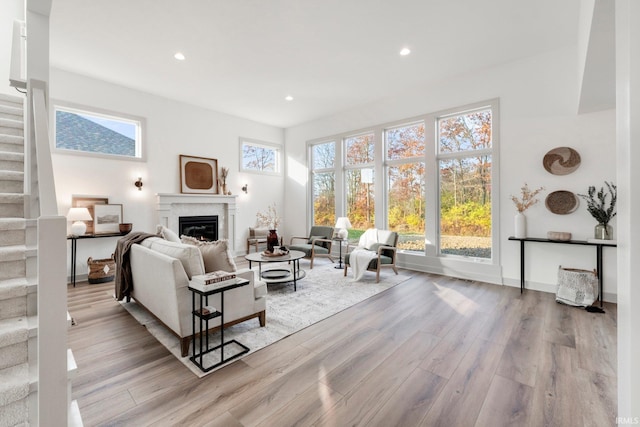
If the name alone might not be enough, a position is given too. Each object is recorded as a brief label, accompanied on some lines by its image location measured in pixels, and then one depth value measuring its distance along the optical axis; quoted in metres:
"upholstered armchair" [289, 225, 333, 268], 5.76
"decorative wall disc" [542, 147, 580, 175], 3.89
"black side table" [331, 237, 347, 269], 5.69
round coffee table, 4.18
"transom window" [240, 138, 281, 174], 7.17
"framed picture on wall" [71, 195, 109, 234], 4.70
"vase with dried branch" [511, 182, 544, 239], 4.19
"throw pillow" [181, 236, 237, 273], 2.82
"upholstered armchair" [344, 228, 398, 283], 4.75
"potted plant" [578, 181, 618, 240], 3.57
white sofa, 2.41
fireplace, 6.00
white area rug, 2.68
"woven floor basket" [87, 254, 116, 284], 4.59
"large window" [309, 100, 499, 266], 4.76
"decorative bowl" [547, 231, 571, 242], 3.85
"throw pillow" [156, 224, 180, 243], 3.73
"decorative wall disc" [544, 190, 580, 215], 3.90
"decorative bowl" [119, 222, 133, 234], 4.90
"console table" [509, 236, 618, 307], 3.49
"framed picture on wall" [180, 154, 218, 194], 6.03
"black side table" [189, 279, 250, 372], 2.24
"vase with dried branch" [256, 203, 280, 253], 7.46
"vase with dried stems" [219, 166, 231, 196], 6.62
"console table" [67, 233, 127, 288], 4.45
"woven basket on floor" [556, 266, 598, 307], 3.49
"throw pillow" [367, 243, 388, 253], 5.23
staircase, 1.27
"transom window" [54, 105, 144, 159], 4.66
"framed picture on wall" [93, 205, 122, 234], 4.83
